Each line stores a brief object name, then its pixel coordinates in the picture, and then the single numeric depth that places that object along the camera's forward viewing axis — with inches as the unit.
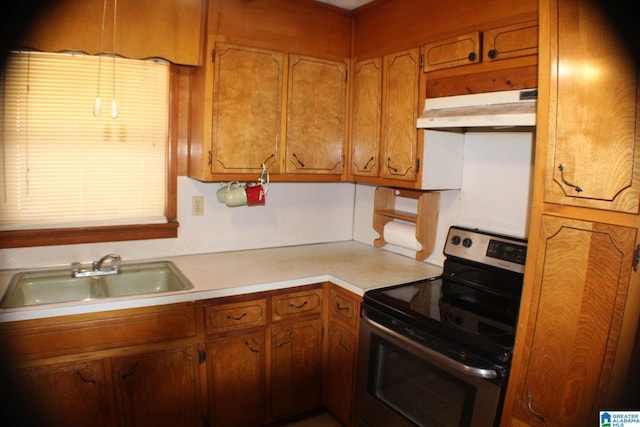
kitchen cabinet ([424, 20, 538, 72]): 63.0
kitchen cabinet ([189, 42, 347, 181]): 82.6
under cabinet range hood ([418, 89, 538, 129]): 61.3
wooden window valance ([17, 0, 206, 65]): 71.5
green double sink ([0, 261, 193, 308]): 75.2
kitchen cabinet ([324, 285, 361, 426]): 81.5
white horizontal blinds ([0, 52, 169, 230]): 77.5
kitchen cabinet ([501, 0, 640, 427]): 44.4
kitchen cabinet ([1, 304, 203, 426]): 63.1
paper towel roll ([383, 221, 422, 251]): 92.0
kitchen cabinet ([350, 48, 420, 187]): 81.8
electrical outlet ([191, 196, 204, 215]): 93.8
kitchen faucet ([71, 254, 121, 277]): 79.7
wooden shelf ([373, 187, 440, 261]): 90.1
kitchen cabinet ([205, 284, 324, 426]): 77.2
